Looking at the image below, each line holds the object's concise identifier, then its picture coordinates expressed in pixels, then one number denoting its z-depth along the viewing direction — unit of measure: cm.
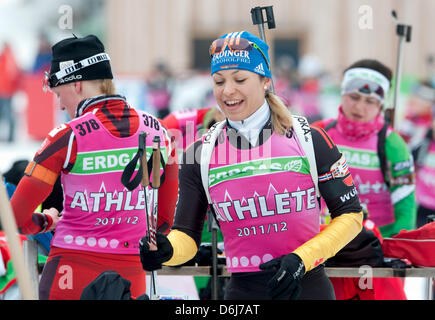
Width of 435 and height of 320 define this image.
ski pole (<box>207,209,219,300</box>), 783
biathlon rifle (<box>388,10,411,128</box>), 1104
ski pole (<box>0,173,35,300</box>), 457
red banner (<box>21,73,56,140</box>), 3203
